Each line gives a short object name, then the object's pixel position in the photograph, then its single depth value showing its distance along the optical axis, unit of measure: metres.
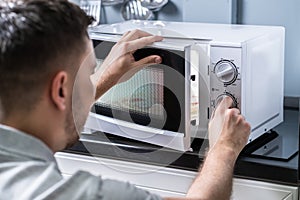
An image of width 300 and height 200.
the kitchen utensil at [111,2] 2.13
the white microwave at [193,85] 1.49
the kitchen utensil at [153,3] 2.04
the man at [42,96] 0.88
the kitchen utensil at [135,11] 2.08
